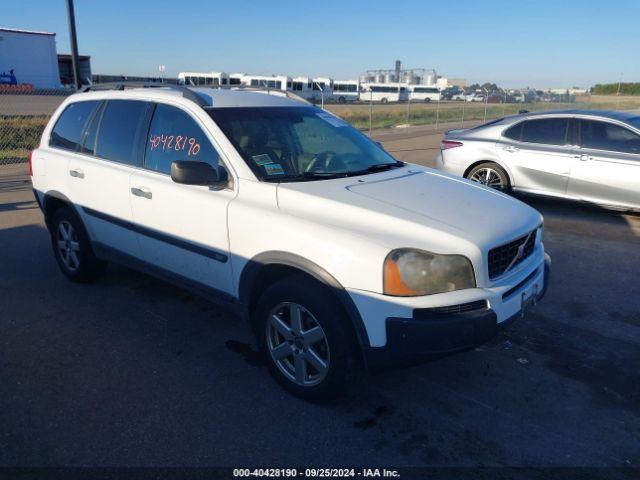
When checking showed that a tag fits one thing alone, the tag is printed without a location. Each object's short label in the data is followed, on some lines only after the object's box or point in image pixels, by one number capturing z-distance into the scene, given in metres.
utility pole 11.28
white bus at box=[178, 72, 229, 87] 52.75
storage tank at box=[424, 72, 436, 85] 75.46
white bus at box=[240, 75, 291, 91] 51.00
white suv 2.75
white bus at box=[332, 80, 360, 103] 59.41
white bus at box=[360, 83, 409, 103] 65.39
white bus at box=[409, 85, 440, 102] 67.94
